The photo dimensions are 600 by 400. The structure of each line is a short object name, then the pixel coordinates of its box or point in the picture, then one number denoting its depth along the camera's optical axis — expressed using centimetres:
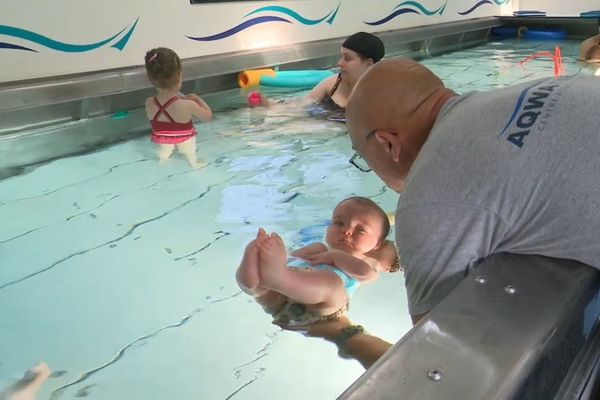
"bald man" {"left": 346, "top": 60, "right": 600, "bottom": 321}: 120
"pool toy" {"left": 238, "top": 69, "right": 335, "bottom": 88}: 664
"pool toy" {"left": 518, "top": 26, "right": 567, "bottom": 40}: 1161
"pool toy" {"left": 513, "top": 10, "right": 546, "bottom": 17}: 1262
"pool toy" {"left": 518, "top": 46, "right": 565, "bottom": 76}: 741
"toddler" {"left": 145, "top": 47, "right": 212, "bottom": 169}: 451
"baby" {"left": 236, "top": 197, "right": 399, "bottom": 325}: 218
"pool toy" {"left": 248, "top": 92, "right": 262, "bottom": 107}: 586
